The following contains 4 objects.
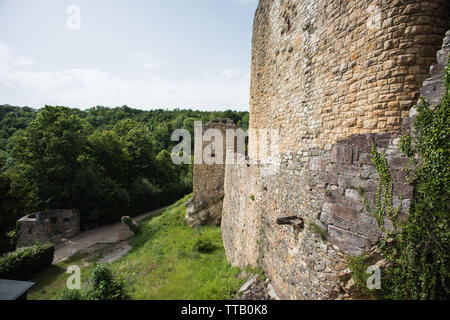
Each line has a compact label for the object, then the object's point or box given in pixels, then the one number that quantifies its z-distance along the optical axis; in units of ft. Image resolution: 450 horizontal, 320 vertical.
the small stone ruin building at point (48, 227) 54.54
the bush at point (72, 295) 26.27
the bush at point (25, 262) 38.58
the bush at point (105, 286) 26.81
